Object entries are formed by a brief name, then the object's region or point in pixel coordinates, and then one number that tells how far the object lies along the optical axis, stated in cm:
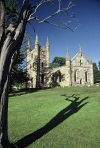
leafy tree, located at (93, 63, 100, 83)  6479
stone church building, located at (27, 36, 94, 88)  3417
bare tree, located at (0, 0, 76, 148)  383
